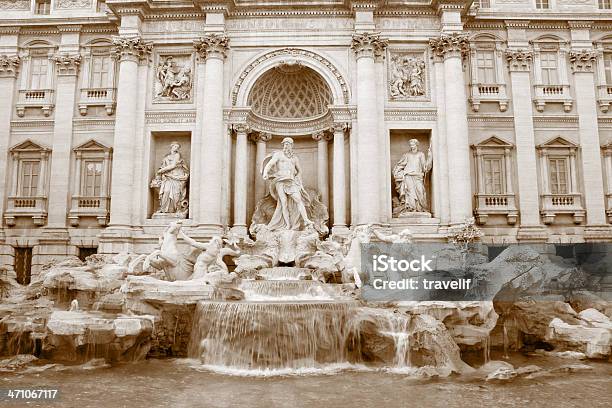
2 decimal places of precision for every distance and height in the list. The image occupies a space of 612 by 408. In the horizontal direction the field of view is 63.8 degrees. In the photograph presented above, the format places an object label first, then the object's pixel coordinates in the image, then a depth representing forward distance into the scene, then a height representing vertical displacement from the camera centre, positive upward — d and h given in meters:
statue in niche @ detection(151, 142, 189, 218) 19.34 +2.80
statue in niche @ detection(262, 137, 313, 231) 18.45 +2.50
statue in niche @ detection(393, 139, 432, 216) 19.09 +2.81
